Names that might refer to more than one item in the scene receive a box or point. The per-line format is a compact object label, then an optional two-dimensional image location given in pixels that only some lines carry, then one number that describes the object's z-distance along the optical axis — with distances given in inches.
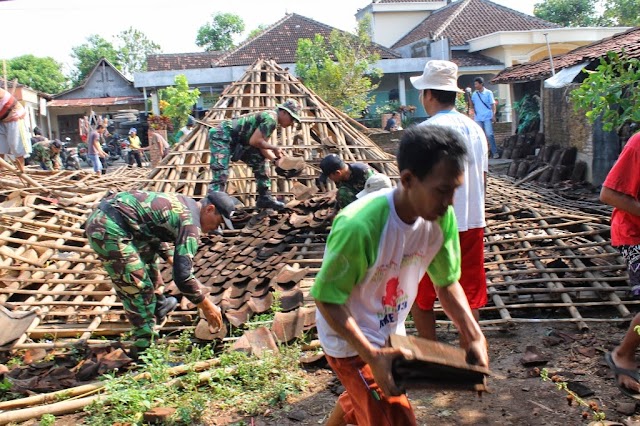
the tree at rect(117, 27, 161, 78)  2100.5
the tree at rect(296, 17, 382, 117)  915.4
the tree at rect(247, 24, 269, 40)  1834.5
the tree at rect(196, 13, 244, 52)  1975.9
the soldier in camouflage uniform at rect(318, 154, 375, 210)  239.6
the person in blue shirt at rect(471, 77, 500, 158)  554.3
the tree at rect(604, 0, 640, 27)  1332.4
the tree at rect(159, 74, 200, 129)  983.0
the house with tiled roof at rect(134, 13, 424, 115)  1106.3
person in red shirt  133.3
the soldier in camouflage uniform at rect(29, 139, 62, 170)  542.6
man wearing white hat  143.3
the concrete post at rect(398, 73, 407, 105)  1141.7
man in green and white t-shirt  83.0
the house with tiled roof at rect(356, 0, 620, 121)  1040.2
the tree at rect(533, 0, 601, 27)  1556.3
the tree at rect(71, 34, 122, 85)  1970.6
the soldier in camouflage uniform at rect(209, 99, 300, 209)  288.2
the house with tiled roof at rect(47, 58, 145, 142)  1441.9
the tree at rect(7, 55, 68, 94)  1908.2
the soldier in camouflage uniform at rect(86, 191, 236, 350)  169.8
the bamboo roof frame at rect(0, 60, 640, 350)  202.1
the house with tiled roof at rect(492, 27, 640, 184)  430.6
